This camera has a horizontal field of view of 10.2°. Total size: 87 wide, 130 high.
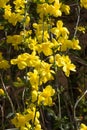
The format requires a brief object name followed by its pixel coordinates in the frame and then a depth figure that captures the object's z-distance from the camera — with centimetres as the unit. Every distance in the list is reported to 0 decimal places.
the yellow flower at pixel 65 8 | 252
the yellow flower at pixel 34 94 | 215
